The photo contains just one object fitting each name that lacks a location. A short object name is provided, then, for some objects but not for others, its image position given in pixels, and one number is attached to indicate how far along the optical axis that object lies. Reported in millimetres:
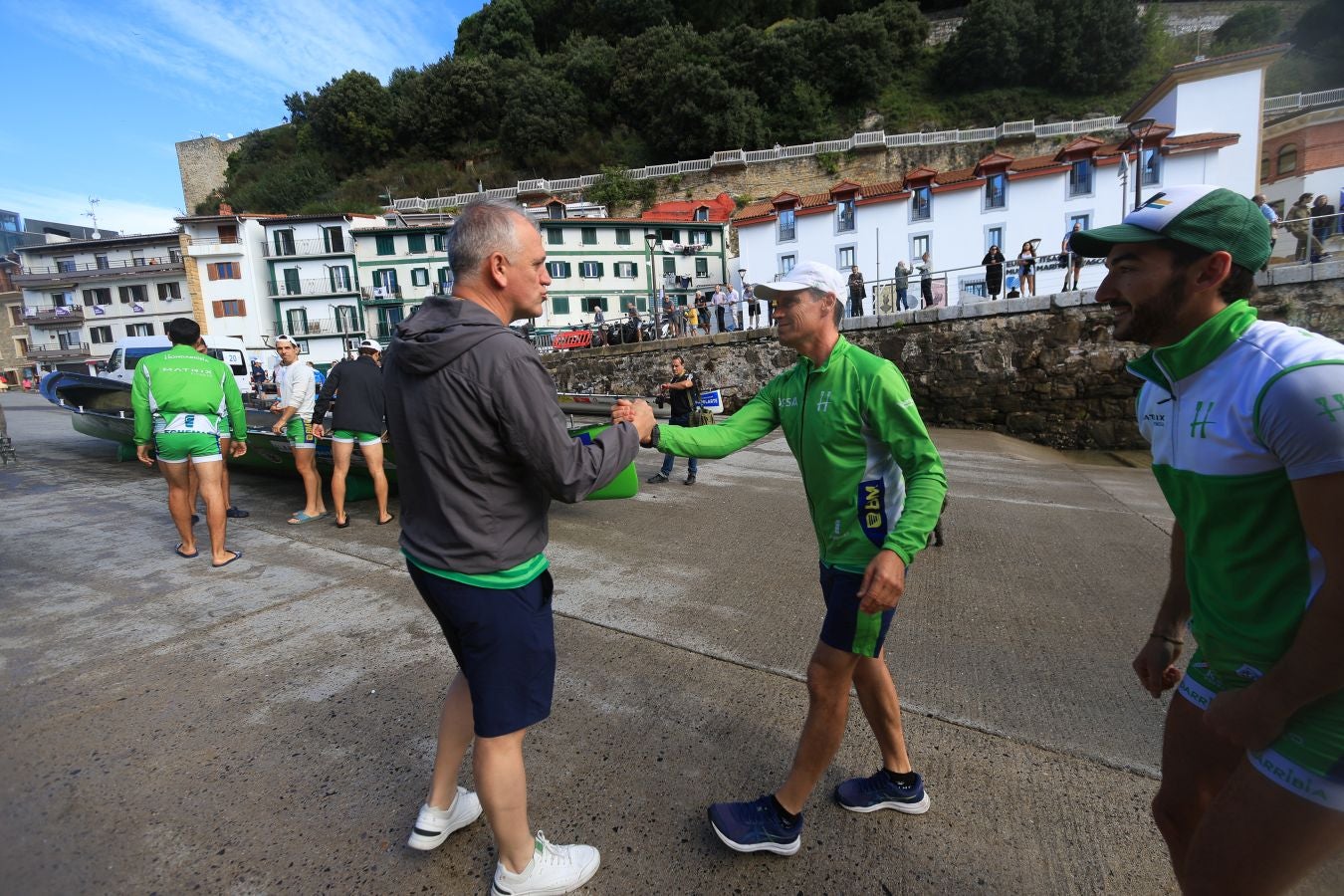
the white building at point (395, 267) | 42156
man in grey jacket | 1630
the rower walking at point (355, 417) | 5926
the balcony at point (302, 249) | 44750
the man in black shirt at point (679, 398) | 8430
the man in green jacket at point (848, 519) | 2006
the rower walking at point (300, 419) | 6348
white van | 19875
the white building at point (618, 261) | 40594
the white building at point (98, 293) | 49781
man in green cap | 1119
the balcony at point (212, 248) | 45750
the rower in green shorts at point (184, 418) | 4805
